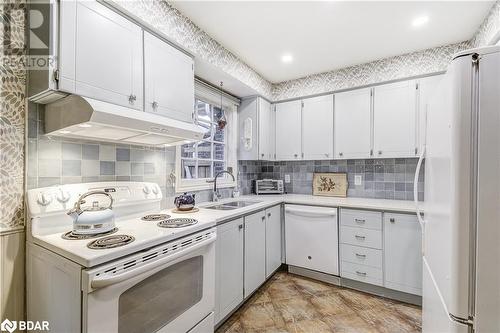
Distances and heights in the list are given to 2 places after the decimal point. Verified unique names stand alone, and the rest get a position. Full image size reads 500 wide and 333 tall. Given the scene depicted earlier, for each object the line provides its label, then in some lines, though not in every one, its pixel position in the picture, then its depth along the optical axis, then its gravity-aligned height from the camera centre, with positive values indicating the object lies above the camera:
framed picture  3.09 -0.25
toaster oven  3.33 -0.30
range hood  1.15 +0.23
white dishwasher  2.55 -0.84
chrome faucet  2.61 -0.32
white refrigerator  0.90 -0.11
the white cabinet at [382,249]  2.16 -0.84
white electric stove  0.97 -0.50
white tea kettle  1.21 -0.29
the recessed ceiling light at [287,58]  2.60 +1.25
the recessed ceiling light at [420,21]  1.95 +1.27
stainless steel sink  2.34 -0.43
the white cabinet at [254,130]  3.08 +0.49
